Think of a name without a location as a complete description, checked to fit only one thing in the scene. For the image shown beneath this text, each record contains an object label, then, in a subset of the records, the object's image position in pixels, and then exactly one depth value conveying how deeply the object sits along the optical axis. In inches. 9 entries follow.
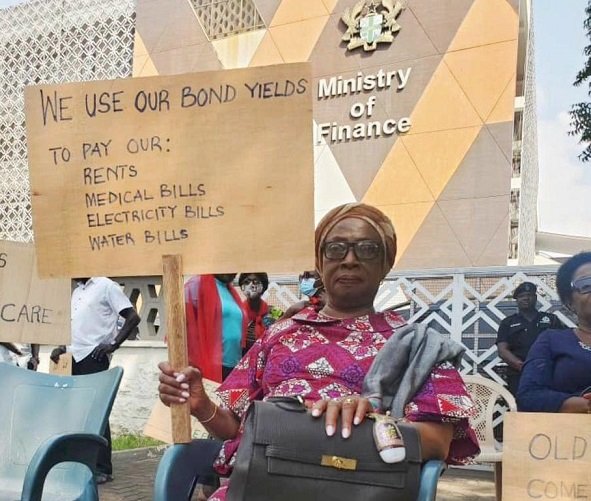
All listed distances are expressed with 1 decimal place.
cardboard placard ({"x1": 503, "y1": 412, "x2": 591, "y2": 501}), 64.1
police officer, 194.7
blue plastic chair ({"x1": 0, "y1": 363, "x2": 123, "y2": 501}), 84.3
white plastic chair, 136.2
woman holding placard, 67.1
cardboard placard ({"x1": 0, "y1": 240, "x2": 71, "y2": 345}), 100.3
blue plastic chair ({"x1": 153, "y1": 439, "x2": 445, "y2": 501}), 69.1
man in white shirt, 169.6
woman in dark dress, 84.0
